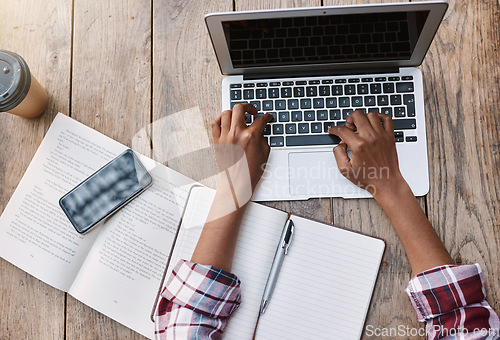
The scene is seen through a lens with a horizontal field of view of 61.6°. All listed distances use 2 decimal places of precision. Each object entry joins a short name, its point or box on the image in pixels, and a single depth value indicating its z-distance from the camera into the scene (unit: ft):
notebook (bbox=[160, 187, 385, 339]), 2.20
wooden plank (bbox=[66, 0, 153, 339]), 2.50
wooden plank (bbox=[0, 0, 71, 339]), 2.39
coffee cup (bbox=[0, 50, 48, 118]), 2.23
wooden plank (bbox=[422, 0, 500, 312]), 2.29
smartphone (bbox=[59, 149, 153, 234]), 2.41
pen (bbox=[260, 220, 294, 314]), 2.23
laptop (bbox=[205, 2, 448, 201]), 2.23
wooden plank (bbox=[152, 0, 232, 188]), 2.45
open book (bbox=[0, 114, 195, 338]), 2.34
